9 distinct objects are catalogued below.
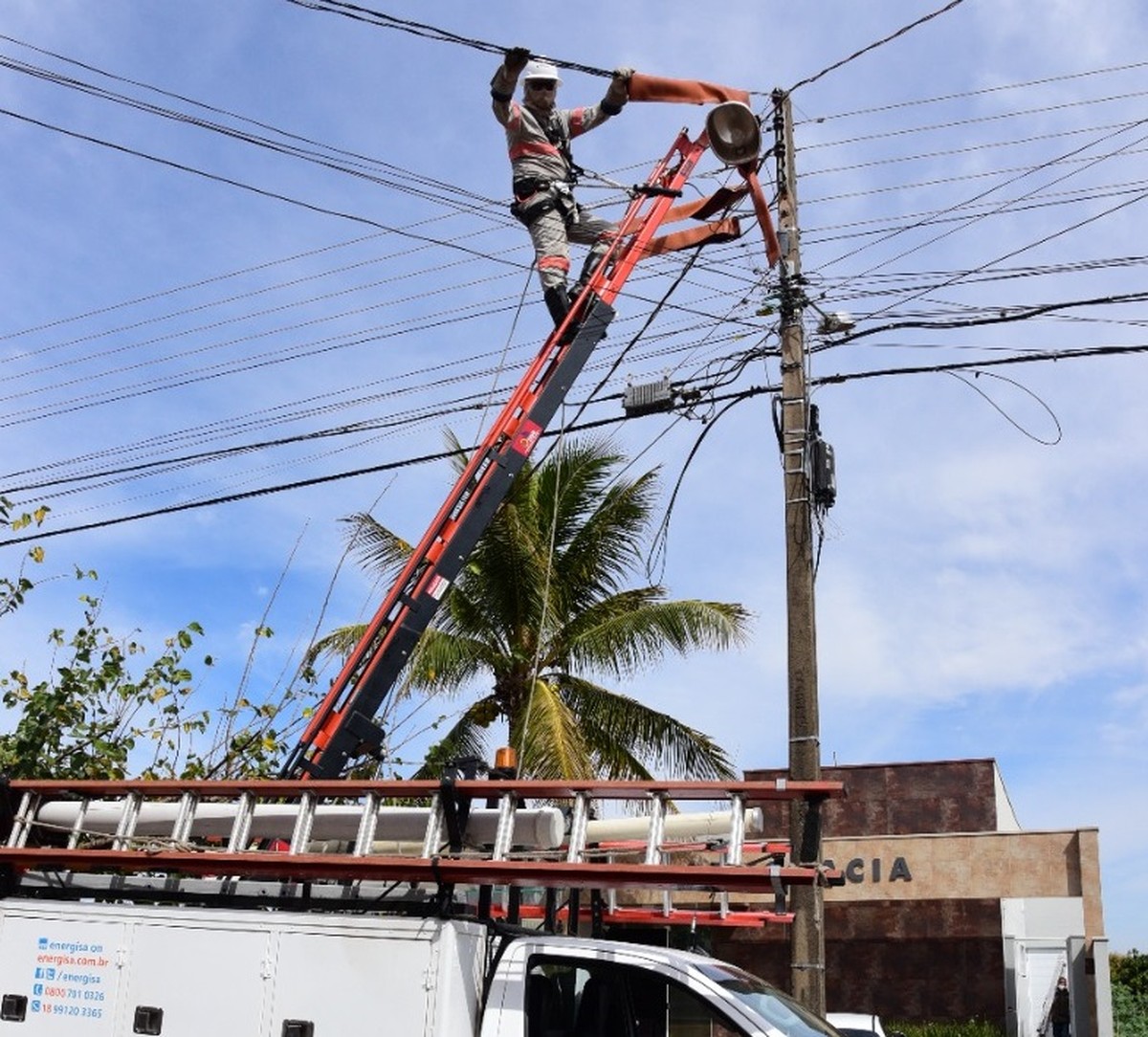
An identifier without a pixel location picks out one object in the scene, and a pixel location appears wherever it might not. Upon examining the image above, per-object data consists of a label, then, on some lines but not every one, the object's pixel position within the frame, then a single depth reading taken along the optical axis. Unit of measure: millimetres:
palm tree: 17250
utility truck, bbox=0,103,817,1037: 6066
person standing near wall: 19016
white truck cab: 6117
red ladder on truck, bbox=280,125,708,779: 9000
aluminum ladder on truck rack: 5859
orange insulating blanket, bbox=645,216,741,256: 10398
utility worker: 9828
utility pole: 9703
